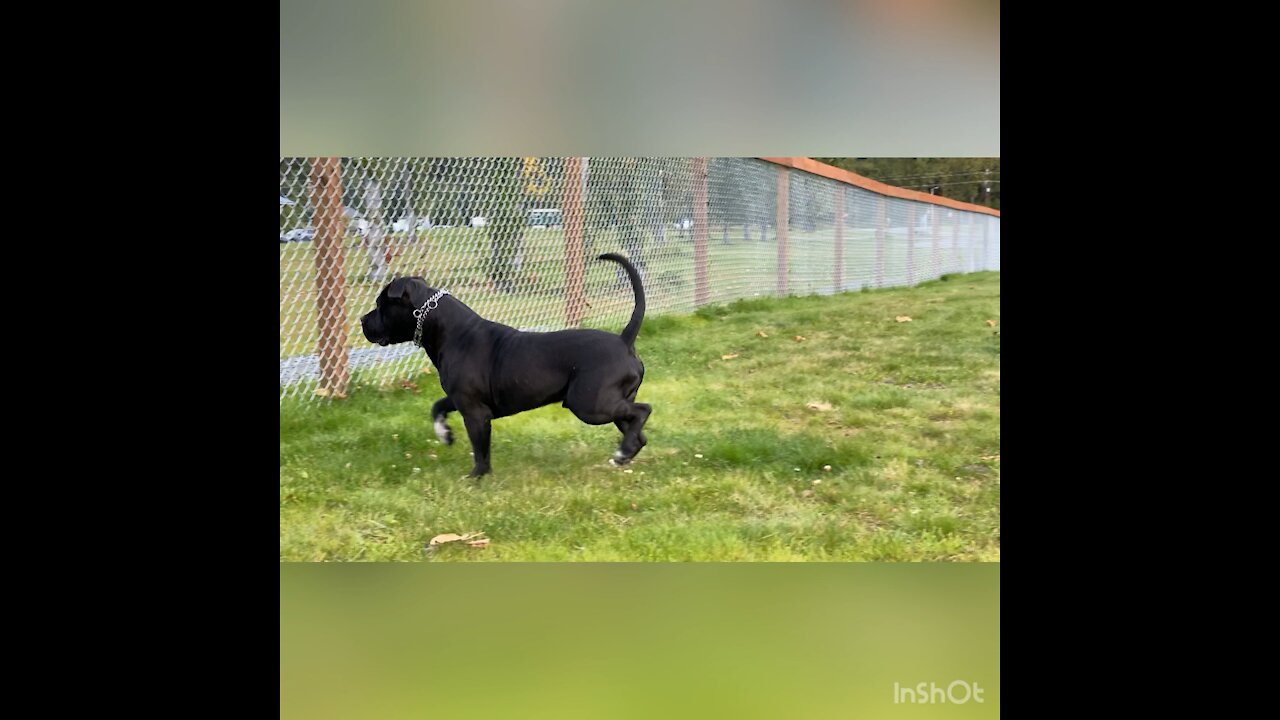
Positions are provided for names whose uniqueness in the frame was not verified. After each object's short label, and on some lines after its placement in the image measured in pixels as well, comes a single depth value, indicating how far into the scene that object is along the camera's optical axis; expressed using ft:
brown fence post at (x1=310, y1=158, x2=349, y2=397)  15.88
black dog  13.12
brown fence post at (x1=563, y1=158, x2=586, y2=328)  16.44
